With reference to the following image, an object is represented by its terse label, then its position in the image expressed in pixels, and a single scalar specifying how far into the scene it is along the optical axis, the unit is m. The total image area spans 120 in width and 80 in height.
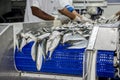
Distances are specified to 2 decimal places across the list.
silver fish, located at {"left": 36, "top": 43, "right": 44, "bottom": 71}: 1.21
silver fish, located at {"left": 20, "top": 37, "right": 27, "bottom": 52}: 1.25
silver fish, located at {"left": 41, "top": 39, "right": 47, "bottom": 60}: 1.21
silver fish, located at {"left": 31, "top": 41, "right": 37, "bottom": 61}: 1.21
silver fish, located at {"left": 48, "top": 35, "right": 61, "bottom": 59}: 1.19
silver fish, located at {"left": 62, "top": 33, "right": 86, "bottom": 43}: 1.22
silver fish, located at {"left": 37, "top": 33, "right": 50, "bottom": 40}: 1.25
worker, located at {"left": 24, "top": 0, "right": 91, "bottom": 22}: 2.07
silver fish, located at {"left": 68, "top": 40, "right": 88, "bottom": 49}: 1.17
